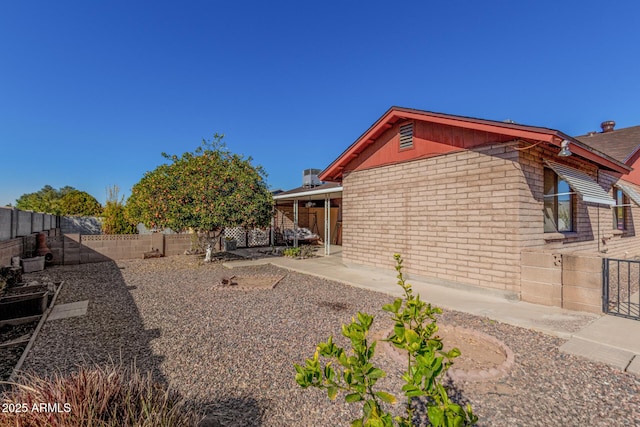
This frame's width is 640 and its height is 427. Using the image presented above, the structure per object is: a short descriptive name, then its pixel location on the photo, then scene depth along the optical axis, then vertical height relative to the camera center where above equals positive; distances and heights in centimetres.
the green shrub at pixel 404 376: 114 -71
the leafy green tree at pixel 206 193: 1010 +105
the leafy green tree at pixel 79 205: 2353 +127
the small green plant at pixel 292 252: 1313 -145
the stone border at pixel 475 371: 315 -171
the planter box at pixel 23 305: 526 -166
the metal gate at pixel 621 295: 503 -157
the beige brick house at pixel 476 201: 609 +61
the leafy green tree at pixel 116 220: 1562 +0
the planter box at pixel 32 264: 966 -157
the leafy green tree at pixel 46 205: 2258 +119
